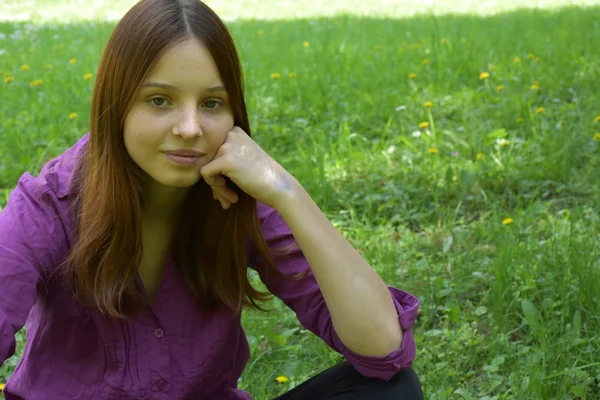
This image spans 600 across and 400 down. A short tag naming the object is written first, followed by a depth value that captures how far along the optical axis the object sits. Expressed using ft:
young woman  5.89
